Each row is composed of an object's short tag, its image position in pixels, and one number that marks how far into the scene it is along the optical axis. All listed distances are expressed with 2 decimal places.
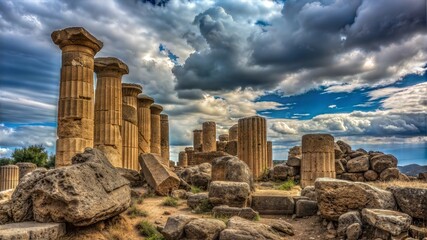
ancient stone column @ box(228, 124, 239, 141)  25.97
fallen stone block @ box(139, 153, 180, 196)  11.84
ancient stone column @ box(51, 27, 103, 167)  12.34
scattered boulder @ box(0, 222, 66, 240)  5.14
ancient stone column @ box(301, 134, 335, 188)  14.09
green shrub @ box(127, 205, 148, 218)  8.95
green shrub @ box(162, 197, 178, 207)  10.41
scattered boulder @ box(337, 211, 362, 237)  7.09
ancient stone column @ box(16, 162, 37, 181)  26.02
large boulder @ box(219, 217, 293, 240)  6.71
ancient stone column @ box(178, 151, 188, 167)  29.96
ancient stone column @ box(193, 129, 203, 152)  30.47
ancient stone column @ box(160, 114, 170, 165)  26.01
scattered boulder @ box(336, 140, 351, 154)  19.55
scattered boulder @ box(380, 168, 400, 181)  16.12
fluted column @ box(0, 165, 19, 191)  24.19
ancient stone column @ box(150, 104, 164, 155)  23.34
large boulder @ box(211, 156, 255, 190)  11.38
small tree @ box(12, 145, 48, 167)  36.56
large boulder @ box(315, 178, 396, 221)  7.53
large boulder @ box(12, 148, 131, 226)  5.99
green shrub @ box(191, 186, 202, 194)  12.12
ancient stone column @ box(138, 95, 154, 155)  20.42
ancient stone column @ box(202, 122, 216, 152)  26.31
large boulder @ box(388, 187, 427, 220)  7.07
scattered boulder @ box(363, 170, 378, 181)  16.58
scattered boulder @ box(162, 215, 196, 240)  7.07
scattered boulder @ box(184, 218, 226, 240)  6.96
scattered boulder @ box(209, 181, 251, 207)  9.52
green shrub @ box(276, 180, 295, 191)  13.86
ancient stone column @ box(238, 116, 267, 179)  16.33
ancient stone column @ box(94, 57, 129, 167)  15.16
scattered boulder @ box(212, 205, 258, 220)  8.80
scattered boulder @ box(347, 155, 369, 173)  16.97
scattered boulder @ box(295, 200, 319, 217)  9.26
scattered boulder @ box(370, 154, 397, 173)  16.58
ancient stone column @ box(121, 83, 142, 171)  17.41
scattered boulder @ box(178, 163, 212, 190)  13.32
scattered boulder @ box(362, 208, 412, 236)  6.36
